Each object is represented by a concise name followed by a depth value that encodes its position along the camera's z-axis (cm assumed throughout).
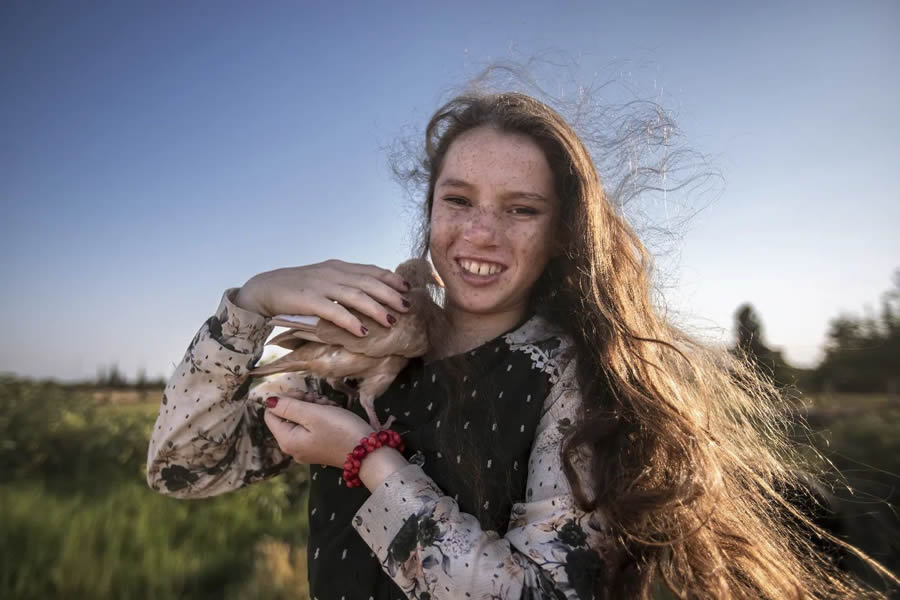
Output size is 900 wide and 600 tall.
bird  78
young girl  69
